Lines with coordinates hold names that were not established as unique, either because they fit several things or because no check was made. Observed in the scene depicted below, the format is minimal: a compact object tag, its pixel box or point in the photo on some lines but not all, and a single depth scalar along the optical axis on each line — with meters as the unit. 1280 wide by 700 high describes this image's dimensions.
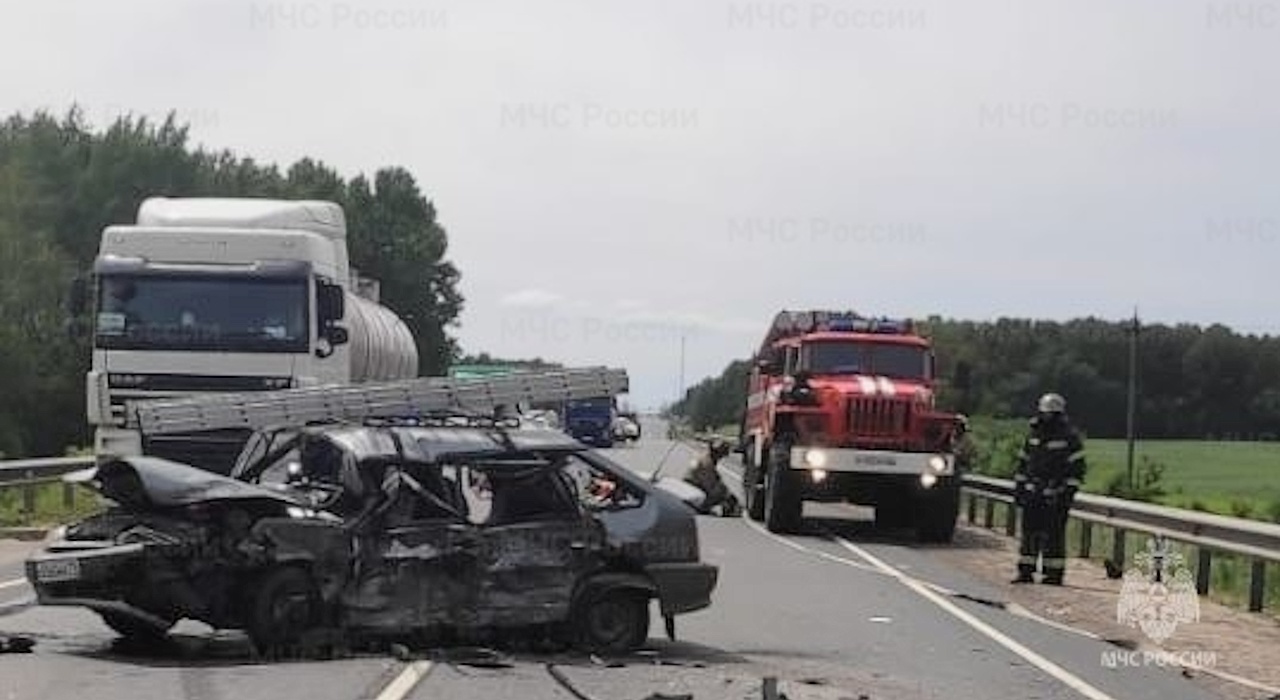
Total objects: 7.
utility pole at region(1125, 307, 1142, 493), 42.72
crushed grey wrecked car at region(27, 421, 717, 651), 10.66
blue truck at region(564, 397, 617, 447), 64.03
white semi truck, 20.77
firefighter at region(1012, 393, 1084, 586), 18.33
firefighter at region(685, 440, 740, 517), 27.75
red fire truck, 24.06
